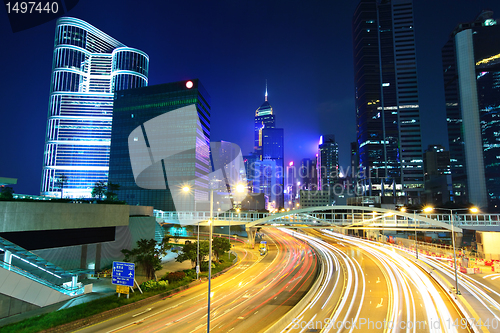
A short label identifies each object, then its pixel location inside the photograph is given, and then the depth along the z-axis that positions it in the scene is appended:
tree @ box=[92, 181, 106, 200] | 91.55
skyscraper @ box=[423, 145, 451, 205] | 175.75
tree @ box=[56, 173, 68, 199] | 144.68
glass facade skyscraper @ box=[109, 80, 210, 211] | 115.44
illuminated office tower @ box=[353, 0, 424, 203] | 176.12
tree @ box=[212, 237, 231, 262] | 46.00
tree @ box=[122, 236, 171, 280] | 32.44
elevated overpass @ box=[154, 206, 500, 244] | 53.56
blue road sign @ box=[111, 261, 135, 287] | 26.94
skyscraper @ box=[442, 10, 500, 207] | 135.00
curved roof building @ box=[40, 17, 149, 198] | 156.88
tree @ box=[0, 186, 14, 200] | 29.06
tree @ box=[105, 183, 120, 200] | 66.19
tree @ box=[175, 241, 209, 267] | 39.62
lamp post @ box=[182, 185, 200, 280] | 34.95
